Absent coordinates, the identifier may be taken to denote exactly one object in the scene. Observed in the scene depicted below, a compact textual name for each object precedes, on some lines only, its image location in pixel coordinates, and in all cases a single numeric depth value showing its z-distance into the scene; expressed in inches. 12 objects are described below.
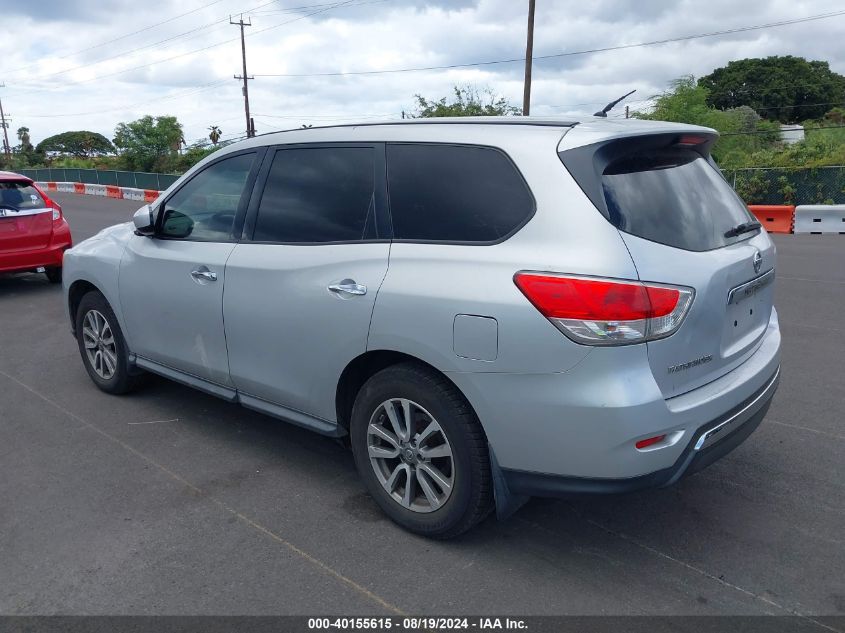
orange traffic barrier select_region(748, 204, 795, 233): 653.3
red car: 371.9
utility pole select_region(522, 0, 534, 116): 1009.5
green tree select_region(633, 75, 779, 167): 1529.3
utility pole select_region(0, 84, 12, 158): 3310.5
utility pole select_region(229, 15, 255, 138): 2064.5
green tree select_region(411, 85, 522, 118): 1354.6
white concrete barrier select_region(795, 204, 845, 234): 636.1
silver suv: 109.0
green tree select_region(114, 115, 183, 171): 2859.3
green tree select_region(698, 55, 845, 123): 3302.2
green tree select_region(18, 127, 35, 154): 4384.8
